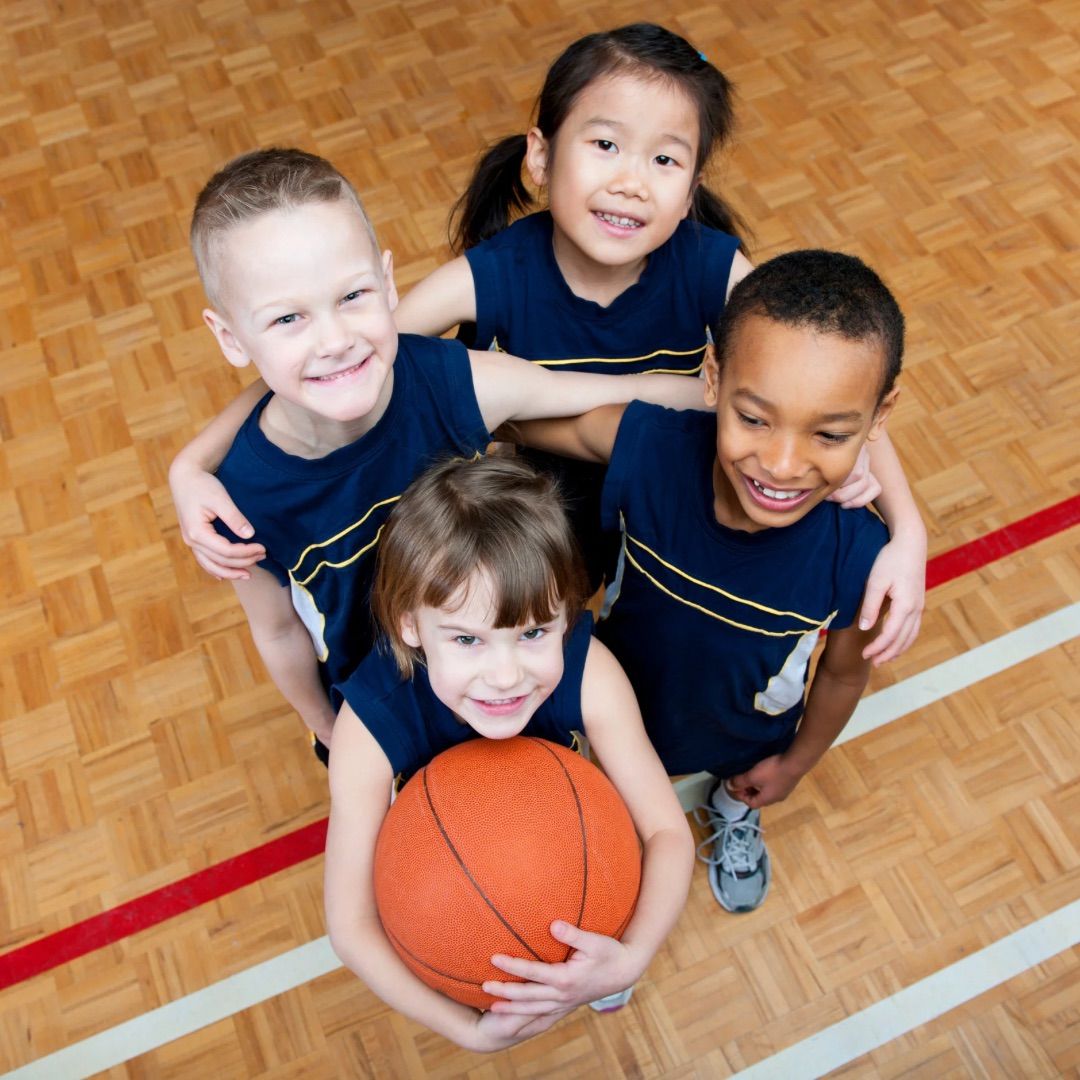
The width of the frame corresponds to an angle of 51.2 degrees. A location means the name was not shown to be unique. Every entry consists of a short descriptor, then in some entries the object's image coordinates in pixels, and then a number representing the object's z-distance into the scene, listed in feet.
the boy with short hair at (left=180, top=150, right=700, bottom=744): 4.84
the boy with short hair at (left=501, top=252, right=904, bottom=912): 5.05
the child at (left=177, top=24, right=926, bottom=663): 5.72
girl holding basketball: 4.94
